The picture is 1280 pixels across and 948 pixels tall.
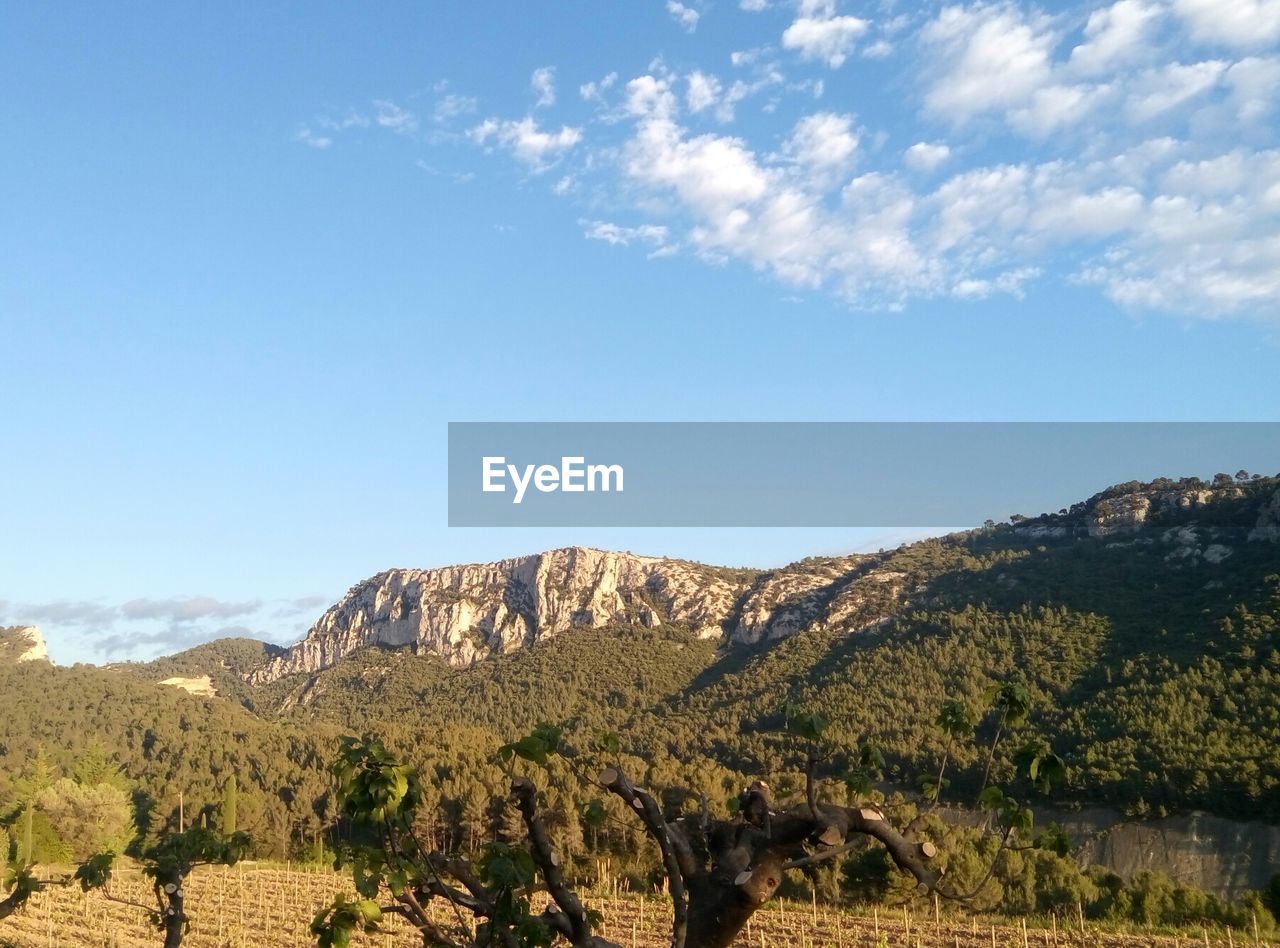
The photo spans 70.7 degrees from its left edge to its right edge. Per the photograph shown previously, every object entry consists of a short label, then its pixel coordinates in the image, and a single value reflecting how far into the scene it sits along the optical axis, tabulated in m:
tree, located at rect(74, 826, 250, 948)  11.79
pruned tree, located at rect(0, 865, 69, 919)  8.89
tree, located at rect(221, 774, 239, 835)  44.41
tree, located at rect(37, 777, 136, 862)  47.16
